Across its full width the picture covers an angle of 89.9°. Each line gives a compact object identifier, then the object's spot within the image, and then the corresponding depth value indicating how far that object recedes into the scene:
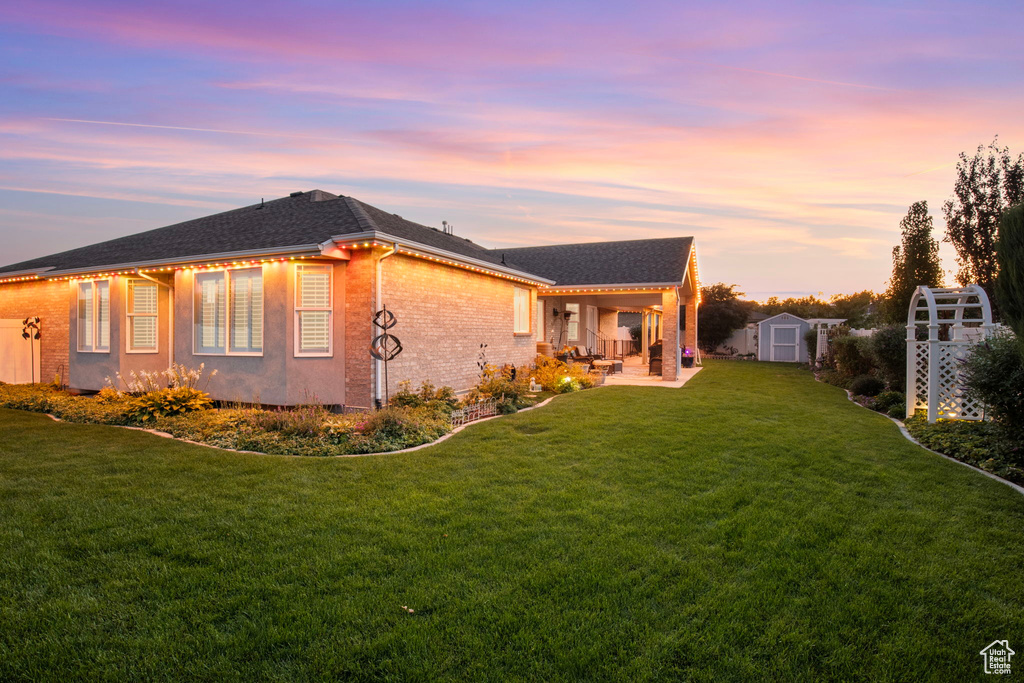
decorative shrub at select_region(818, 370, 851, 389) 16.49
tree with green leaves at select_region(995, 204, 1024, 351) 5.25
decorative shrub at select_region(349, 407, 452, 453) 7.57
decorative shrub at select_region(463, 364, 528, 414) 10.67
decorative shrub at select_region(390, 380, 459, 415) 9.70
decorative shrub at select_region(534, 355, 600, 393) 14.03
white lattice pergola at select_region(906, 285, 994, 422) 9.62
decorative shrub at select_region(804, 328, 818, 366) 24.44
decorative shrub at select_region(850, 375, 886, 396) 13.69
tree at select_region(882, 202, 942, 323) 21.30
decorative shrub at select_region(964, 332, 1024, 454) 7.07
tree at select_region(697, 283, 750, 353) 33.22
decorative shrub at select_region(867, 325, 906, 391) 12.28
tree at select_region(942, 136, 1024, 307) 19.05
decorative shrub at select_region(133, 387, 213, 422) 9.62
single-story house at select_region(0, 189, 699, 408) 9.89
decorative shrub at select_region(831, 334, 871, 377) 15.89
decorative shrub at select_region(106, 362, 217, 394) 10.78
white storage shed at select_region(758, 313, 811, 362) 29.97
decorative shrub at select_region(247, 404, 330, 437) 7.97
